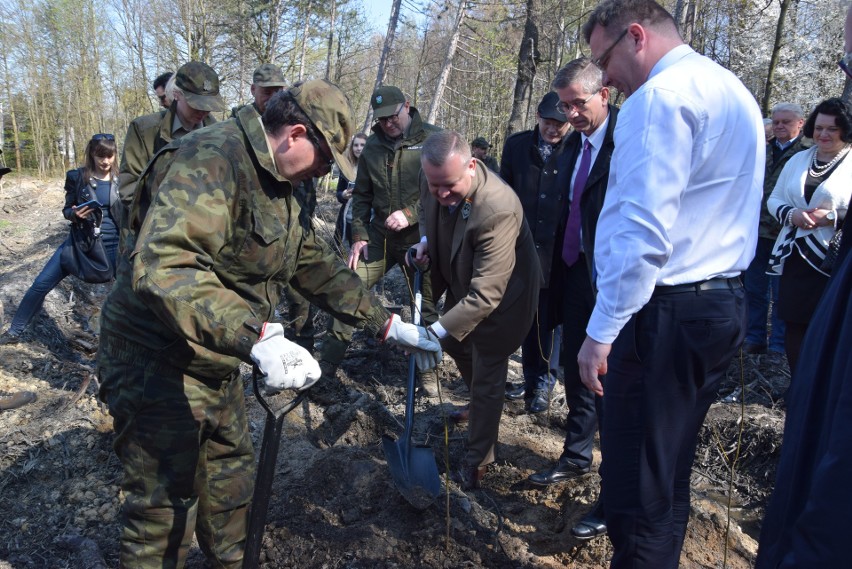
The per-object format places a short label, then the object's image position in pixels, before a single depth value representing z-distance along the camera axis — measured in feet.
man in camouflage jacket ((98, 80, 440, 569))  6.26
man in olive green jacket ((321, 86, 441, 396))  16.25
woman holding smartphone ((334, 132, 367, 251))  22.35
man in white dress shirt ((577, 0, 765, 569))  6.15
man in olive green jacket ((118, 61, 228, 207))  14.55
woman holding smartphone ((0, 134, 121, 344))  17.04
